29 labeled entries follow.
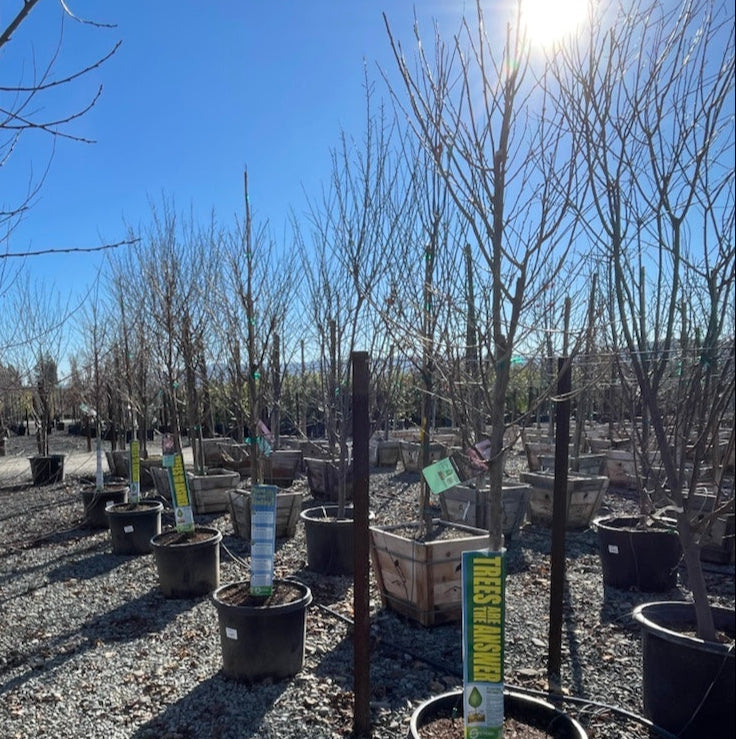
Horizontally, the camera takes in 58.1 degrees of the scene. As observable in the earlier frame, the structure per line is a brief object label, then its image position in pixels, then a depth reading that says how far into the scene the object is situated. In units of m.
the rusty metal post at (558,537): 3.67
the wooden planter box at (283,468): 11.00
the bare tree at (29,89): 1.50
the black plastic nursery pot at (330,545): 5.71
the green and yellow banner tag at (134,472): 7.02
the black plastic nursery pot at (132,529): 6.57
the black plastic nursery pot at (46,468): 11.72
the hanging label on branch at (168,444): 6.66
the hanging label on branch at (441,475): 2.91
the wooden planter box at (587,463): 9.59
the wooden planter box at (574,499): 7.34
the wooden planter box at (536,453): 11.66
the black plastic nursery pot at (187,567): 5.11
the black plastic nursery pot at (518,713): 2.54
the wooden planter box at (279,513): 7.05
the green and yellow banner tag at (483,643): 2.34
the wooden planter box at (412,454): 12.09
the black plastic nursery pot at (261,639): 3.61
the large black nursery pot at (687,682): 2.82
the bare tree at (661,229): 2.69
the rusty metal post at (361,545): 3.00
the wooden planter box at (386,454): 13.02
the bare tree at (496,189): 2.53
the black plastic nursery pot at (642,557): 5.23
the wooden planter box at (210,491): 8.48
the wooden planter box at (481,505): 6.74
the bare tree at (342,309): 5.55
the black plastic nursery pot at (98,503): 7.80
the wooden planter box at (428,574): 4.43
